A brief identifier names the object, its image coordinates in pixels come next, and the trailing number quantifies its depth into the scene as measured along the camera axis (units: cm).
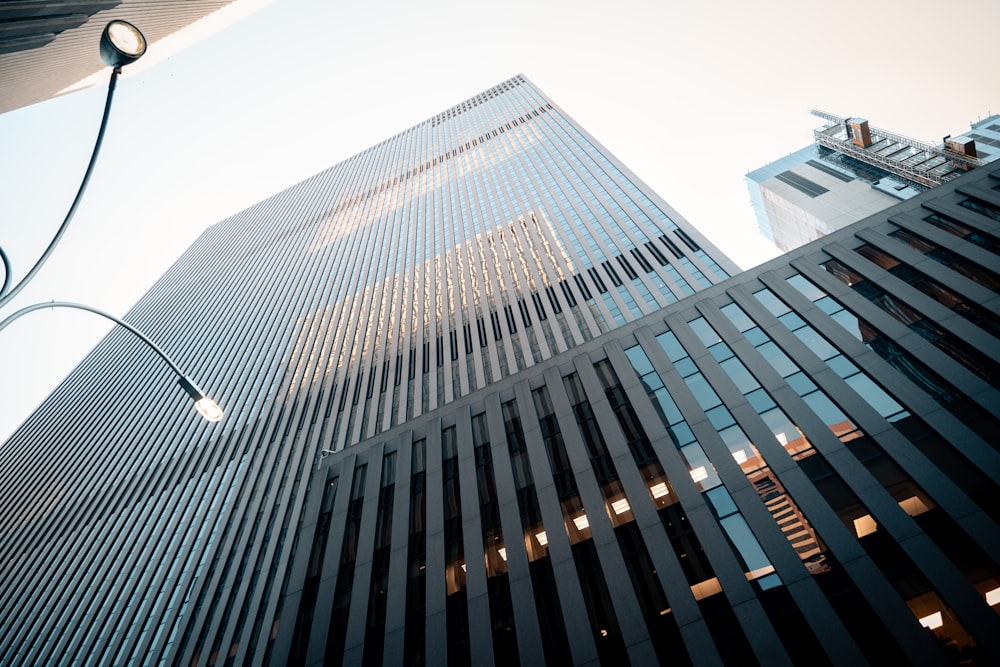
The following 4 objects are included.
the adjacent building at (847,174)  5472
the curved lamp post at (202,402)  1144
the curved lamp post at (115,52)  763
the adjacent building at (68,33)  1792
